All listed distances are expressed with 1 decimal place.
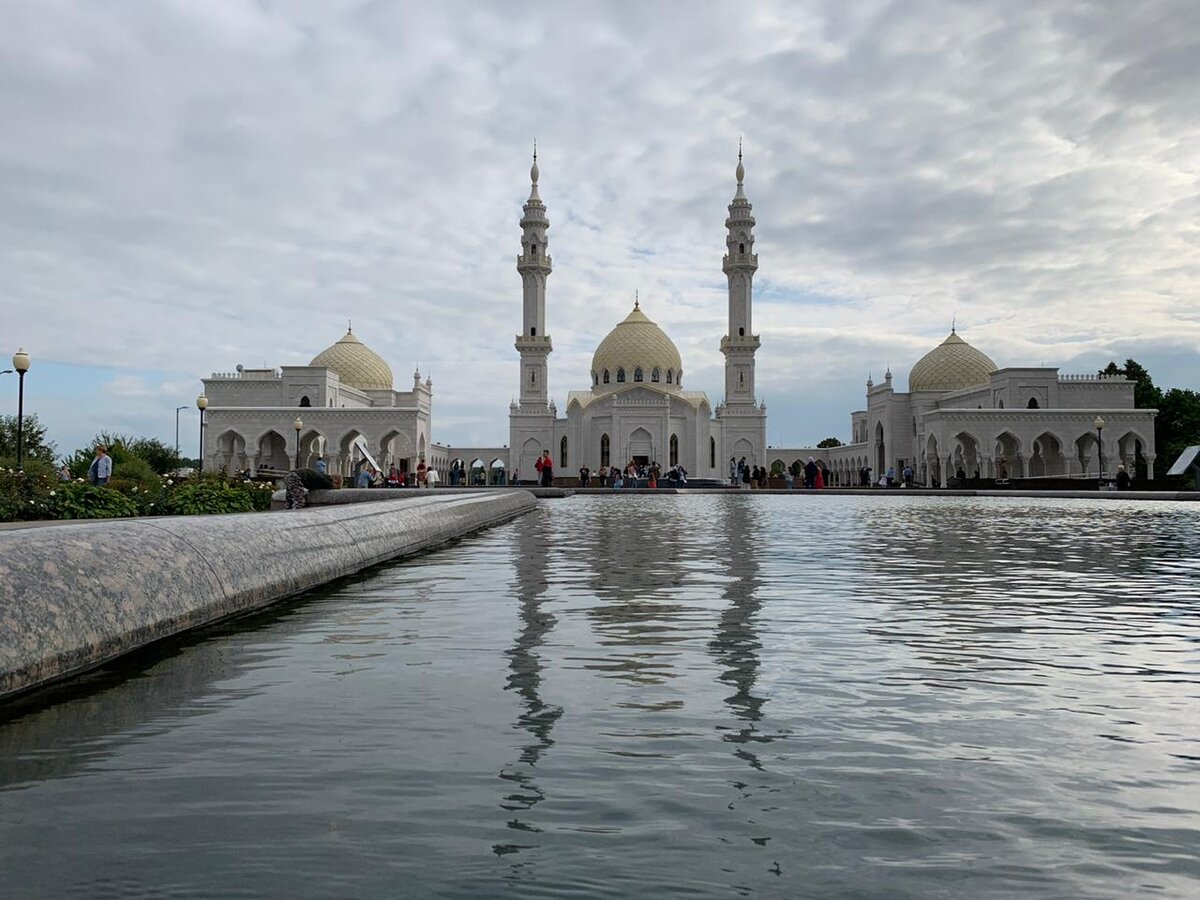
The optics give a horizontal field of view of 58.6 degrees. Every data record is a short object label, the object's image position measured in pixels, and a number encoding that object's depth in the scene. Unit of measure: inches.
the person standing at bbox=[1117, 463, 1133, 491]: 1268.5
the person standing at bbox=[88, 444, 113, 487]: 624.7
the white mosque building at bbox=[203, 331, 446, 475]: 2221.9
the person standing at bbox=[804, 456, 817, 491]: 1578.5
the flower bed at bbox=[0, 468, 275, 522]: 548.1
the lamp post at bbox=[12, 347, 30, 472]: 724.7
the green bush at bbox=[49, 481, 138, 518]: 553.9
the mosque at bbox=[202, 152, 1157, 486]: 2151.8
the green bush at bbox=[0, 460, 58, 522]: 535.5
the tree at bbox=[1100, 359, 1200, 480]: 2422.5
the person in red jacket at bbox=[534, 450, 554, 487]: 1358.3
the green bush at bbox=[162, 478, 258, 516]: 620.7
